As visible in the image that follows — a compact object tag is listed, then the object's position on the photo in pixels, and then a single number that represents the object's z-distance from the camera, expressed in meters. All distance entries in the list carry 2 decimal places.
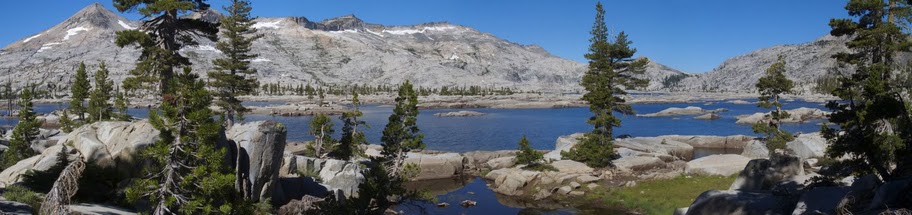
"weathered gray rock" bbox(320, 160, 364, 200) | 36.12
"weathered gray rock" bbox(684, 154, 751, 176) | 40.12
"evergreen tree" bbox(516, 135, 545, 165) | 45.10
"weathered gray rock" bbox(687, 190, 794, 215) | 18.50
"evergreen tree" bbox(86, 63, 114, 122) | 63.03
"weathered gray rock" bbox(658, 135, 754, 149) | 69.56
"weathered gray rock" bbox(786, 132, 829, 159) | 49.66
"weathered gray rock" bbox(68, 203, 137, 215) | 17.29
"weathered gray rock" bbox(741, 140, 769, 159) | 49.91
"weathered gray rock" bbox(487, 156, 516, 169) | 51.26
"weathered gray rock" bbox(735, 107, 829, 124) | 100.25
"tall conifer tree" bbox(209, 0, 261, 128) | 49.56
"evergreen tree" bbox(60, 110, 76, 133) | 54.56
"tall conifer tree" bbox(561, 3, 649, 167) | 47.12
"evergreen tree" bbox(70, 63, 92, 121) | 66.19
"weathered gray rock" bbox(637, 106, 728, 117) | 128.99
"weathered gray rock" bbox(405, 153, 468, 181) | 49.56
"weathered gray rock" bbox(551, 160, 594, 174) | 43.97
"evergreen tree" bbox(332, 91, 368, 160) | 43.16
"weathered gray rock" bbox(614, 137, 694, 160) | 56.19
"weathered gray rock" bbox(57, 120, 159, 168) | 22.48
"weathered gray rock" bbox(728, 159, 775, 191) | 25.11
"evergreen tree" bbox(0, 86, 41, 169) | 29.97
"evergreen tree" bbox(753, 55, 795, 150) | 51.41
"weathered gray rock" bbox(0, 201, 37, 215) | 14.33
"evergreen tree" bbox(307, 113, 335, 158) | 44.69
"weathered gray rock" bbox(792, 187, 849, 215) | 15.85
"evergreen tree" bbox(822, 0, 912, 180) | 20.20
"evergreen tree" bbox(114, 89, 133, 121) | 44.87
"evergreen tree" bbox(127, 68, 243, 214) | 15.97
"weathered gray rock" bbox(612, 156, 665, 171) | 45.97
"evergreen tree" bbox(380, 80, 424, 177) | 35.47
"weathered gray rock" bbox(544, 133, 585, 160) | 53.31
